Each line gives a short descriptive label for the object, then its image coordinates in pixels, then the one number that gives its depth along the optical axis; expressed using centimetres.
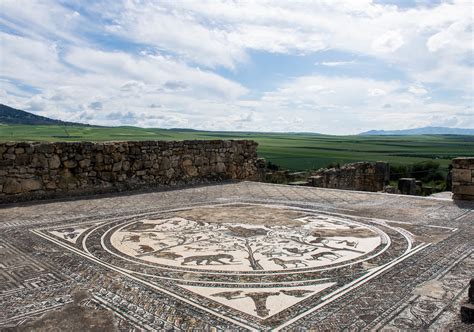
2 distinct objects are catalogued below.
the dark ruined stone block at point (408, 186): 1504
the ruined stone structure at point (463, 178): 805
